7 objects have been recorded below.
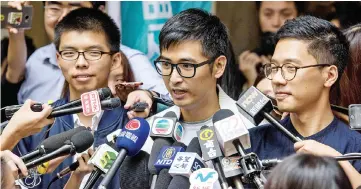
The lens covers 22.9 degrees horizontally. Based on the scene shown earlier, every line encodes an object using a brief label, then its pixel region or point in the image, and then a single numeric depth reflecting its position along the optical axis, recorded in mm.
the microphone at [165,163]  3421
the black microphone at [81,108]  3508
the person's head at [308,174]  2607
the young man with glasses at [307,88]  3613
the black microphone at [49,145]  3365
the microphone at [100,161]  3471
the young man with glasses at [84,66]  4293
